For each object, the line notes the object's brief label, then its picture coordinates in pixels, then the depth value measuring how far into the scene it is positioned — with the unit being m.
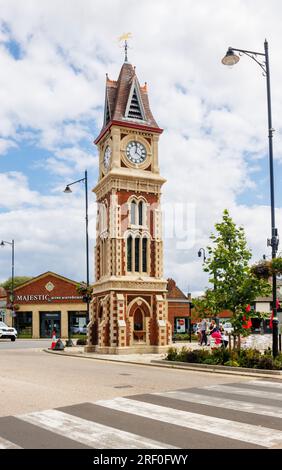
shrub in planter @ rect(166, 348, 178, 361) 20.60
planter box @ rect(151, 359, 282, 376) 16.55
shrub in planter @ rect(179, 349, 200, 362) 19.58
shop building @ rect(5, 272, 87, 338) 58.34
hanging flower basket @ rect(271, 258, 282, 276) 17.67
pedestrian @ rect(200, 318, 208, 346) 32.81
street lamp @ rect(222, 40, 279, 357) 17.64
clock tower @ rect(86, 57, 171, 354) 28.86
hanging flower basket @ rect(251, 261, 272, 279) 18.25
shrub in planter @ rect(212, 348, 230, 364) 18.61
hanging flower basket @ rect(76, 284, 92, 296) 35.77
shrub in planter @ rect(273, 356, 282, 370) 16.72
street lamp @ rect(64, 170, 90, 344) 33.34
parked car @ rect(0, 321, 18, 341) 45.94
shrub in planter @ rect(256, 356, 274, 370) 16.84
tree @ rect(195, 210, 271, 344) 19.59
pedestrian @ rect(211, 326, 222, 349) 25.61
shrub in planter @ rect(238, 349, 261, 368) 17.56
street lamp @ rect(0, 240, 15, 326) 58.56
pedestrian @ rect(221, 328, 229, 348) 27.16
